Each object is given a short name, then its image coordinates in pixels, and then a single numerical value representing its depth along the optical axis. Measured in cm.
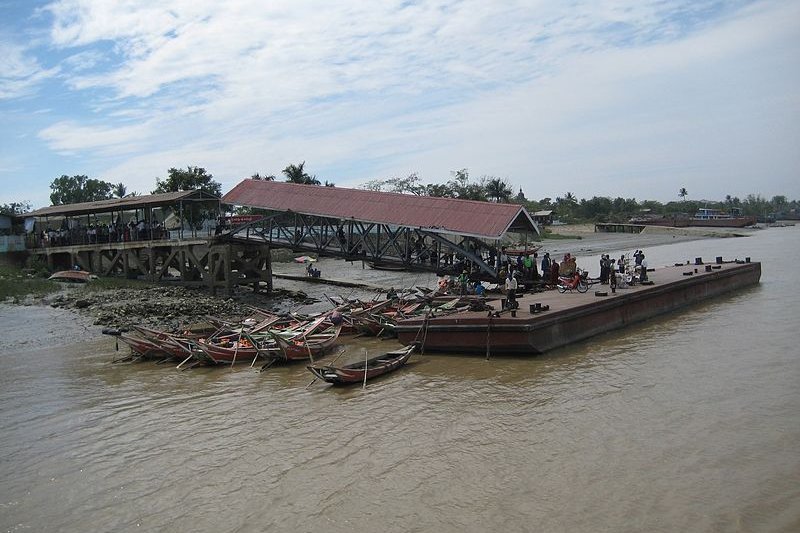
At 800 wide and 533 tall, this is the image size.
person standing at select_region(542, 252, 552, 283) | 2430
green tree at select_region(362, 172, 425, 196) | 7888
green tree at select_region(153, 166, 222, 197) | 5100
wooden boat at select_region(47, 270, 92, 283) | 3092
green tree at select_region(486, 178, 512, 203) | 8091
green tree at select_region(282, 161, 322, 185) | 6322
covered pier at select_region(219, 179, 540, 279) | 2320
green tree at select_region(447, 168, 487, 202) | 7812
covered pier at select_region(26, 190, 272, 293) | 3028
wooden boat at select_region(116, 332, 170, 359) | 1823
